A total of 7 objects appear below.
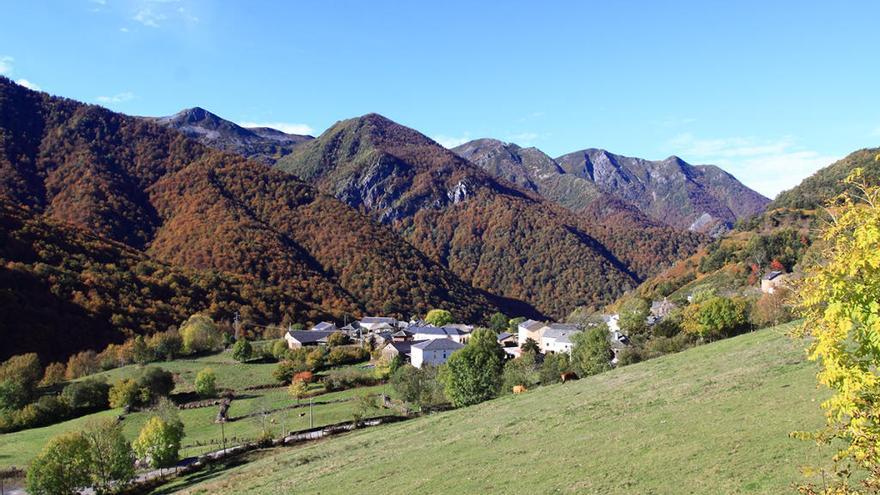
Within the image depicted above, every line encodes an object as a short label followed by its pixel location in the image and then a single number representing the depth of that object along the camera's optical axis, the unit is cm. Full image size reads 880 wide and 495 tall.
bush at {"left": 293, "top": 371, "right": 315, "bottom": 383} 6746
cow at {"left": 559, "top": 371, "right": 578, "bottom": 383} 5163
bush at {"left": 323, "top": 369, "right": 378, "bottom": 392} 6726
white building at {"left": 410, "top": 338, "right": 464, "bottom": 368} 7994
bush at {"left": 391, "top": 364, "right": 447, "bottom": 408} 5553
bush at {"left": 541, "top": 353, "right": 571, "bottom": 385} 5603
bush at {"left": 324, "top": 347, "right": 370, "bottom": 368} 7875
